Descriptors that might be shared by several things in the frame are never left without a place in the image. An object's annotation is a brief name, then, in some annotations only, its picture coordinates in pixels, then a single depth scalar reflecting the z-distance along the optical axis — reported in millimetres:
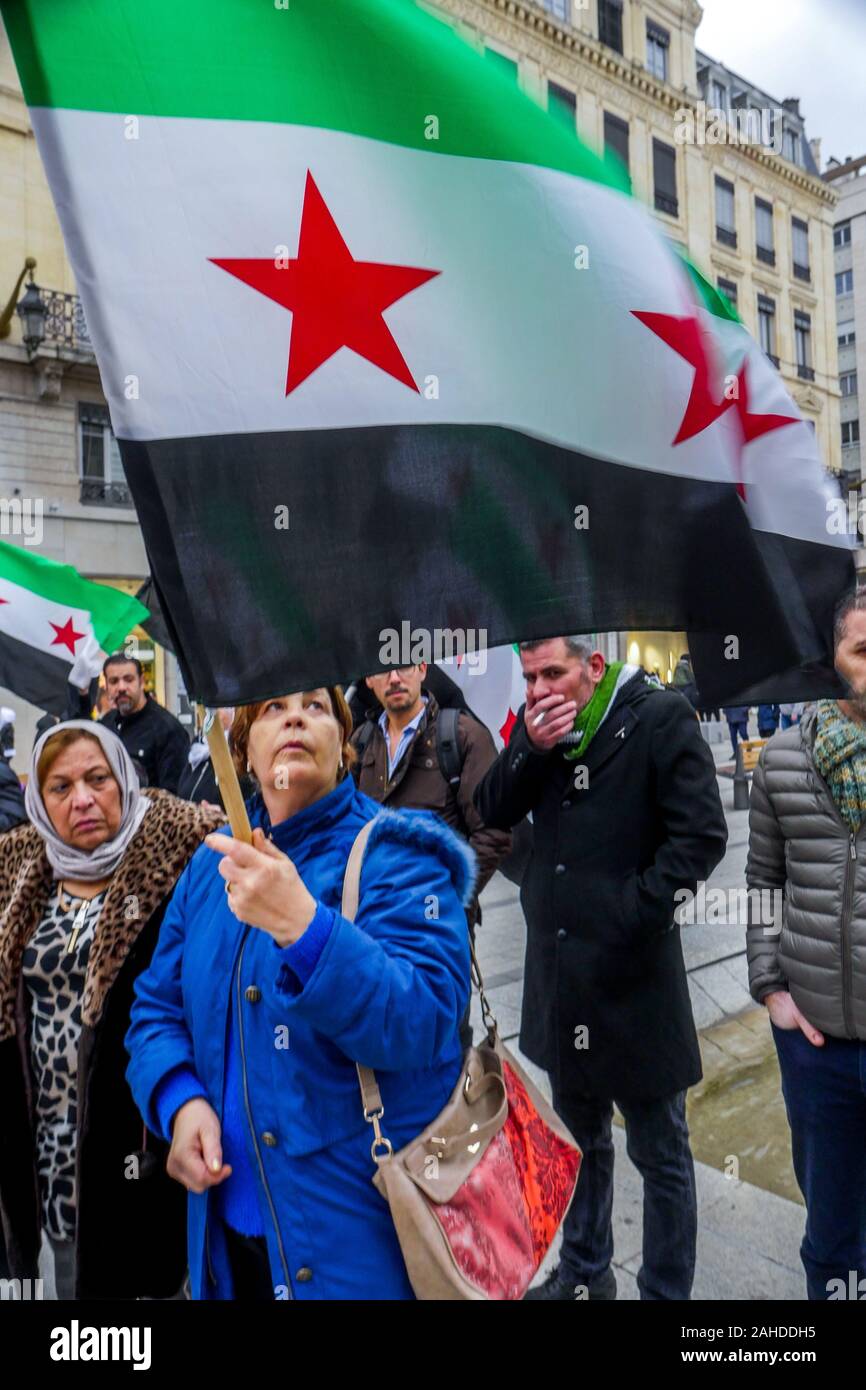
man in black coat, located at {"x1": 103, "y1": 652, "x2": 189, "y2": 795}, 5754
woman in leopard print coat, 2502
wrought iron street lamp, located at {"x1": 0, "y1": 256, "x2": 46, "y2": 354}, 16484
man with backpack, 3900
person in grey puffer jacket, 2568
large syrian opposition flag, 1736
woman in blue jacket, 1621
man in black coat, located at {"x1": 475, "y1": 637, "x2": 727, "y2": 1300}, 2895
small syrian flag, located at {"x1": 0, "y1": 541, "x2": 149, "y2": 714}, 5777
